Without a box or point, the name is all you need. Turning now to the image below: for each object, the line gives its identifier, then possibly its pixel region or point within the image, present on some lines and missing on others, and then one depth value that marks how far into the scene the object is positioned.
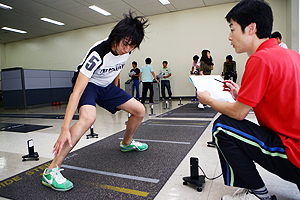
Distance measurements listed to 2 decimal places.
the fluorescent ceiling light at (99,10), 8.00
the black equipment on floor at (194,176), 1.43
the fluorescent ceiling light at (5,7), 7.38
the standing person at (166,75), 8.24
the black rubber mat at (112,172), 1.41
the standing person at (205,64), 5.23
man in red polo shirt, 0.92
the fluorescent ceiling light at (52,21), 9.10
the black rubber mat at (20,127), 3.64
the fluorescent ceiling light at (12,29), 10.19
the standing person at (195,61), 6.84
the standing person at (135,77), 8.03
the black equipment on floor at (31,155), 2.11
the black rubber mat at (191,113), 4.30
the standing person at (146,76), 6.81
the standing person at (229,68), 7.18
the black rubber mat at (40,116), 5.03
